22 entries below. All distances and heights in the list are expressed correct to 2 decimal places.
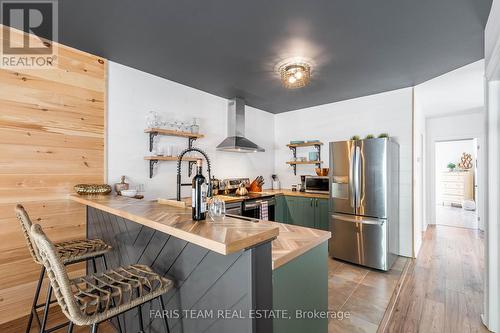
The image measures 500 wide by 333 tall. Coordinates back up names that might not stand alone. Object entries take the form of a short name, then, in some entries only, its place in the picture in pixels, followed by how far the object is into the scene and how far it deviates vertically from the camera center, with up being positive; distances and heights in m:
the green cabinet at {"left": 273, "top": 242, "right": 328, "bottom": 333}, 1.20 -0.72
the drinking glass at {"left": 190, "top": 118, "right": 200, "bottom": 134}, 3.40 +0.59
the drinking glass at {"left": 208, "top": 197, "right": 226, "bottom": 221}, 1.40 -0.25
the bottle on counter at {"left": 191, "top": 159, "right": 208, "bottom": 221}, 1.23 -0.18
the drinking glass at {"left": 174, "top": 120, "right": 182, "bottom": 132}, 3.29 +0.59
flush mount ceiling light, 2.71 +1.12
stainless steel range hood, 3.87 +0.67
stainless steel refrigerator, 3.12 -0.49
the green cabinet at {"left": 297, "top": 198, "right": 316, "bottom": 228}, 3.93 -0.78
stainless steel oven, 3.52 -0.63
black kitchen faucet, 1.52 -0.16
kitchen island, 1.00 -0.53
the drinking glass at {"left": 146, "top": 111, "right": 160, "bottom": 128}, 2.96 +0.61
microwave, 4.10 -0.31
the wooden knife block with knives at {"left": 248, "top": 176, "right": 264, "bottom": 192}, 4.39 -0.34
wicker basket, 2.23 -0.21
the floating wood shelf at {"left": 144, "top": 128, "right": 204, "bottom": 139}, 2.91 +0.46
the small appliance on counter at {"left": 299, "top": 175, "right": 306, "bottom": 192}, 4.55 -0.33
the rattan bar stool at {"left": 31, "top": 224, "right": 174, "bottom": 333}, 0.99 -0.62
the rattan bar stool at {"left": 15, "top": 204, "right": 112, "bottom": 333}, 1.52 -0.63
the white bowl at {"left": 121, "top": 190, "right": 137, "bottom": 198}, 2.49 -0.28
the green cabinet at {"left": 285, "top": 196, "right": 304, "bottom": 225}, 4.08 -0.75
